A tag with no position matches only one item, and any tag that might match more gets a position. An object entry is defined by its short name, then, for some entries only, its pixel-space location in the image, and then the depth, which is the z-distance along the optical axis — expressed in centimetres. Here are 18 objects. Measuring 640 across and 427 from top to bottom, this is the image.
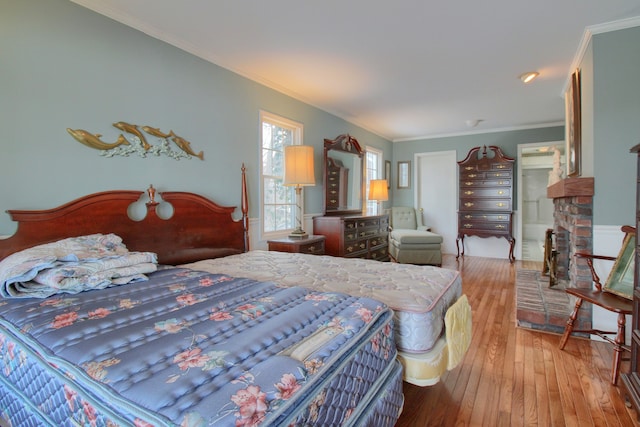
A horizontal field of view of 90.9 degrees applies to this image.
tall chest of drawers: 547
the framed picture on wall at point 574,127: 289
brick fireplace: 244
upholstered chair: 512
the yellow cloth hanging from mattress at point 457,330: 157
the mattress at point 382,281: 144
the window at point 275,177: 345
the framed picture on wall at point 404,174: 663
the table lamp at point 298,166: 329
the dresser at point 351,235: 382
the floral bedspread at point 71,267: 140
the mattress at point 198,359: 69
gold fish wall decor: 202
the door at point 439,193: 629
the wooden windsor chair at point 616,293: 189
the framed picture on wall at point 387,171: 639
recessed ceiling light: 323
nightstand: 314
